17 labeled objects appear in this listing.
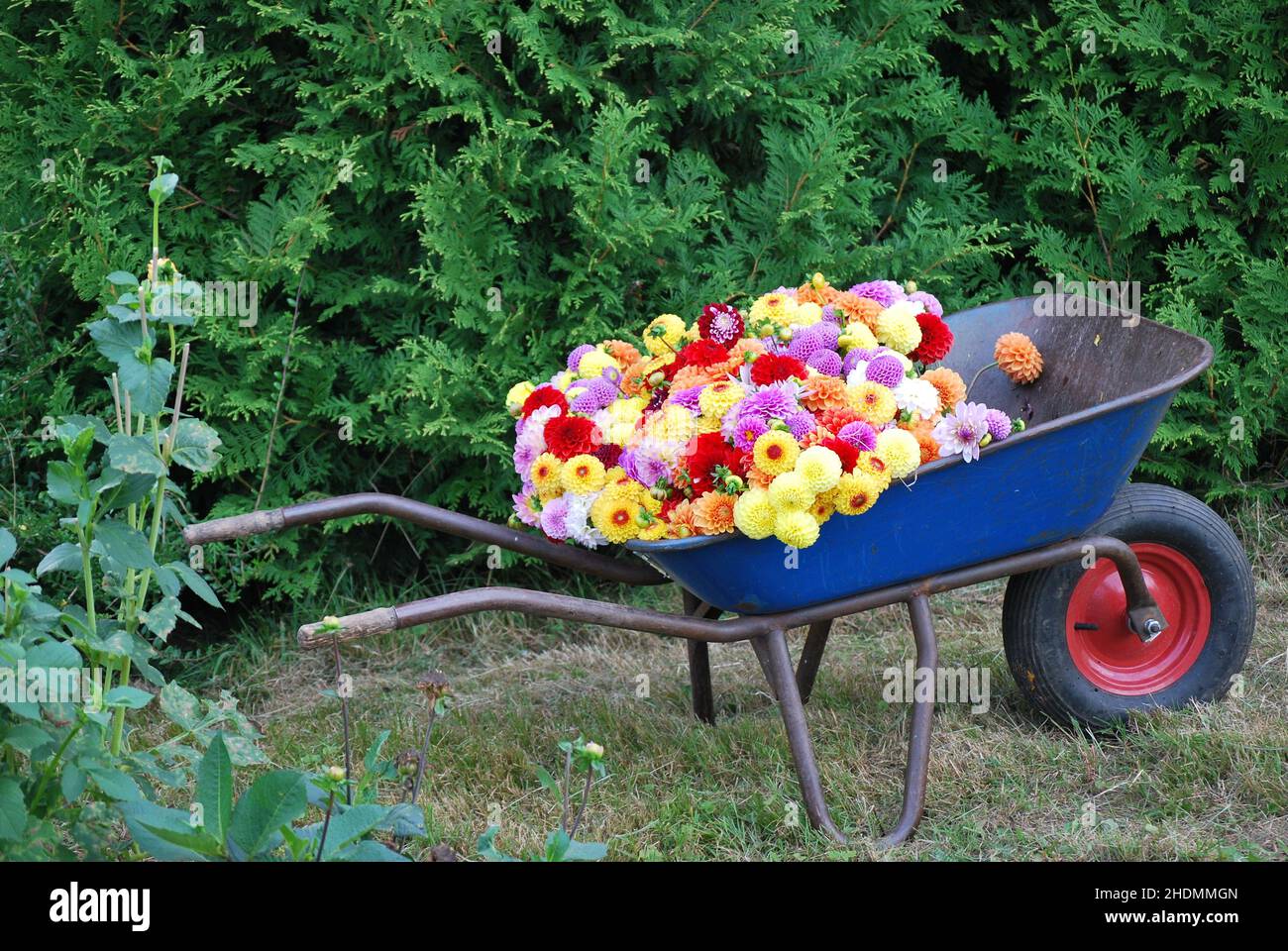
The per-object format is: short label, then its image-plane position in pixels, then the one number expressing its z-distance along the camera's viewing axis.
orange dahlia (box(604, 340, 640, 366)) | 2.88
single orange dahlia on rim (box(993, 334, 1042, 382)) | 3.01
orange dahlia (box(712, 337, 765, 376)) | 2.61
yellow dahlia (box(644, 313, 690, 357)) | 2.89
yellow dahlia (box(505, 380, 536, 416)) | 2.79
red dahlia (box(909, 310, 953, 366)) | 2.82
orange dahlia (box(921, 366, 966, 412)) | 2.72
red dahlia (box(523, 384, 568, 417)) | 2.71
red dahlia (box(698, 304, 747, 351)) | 2.72
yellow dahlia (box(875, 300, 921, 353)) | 2.76
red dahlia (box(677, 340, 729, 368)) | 2.65
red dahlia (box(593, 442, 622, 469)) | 2.62
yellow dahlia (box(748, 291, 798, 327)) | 2.81
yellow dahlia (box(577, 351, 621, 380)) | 2.81
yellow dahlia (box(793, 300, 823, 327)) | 2.82
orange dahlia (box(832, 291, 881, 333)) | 2.81
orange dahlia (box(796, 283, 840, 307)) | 2.93
